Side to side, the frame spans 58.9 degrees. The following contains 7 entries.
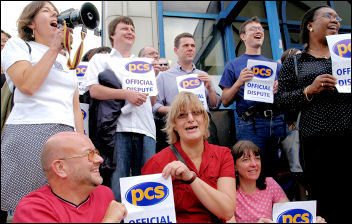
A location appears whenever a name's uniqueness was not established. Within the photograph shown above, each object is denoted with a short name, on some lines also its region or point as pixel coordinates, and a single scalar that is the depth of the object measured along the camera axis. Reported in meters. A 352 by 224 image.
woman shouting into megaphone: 1.98
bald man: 1.66
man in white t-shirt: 2.74
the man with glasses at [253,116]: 3.09
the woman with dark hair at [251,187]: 2.62
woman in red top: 2.00
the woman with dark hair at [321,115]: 2.30
